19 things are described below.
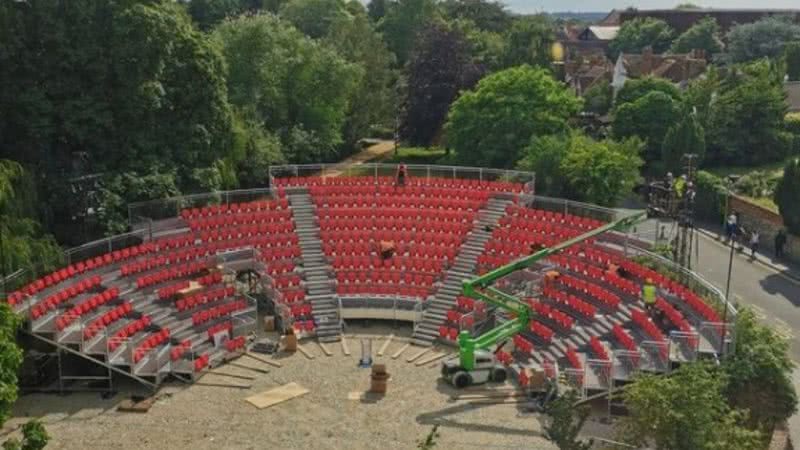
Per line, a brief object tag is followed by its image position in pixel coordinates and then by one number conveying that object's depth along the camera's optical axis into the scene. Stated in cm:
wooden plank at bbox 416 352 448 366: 2703
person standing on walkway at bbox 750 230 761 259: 3884
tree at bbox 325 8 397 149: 5875
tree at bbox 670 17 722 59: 10188
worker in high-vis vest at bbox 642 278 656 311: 2528
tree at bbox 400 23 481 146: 5516
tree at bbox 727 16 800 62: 8794
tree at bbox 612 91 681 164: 5319
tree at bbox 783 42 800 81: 7731
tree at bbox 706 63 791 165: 5375
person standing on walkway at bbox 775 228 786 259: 3868
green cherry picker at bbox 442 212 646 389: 2497
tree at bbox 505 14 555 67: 6191
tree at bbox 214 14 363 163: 4622
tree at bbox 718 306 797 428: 2142
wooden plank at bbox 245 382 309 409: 2398
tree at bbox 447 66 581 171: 4541
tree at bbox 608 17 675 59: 11212
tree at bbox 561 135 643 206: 3681
